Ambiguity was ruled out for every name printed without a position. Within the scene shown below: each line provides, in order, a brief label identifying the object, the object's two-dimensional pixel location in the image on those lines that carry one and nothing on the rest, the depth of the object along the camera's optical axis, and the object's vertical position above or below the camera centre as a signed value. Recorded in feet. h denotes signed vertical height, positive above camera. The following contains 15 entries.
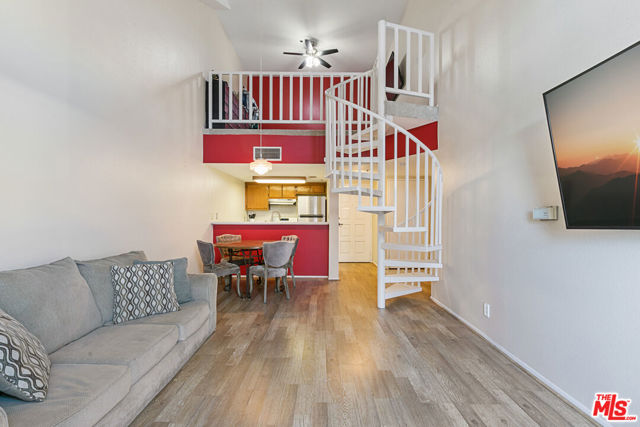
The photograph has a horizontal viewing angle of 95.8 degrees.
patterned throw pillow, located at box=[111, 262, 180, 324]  7.45 -1.93
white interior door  26.18 -1.19
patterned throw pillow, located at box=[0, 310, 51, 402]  4.03 -2.13
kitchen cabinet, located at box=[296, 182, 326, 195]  26.35 +2.81
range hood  26.23 +1.71
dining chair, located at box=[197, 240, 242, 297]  13.53 -2.15
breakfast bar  18.44 -1.10
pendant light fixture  14.10 +2.67
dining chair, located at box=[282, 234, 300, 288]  14.97 -1.13
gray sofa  4.22 -2.59
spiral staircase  11.68 +2.57
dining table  14.08 -1.32
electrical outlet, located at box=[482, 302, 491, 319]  9.35 -2.96
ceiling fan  20.25 +11.88
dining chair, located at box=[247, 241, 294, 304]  13.29 -1.92
